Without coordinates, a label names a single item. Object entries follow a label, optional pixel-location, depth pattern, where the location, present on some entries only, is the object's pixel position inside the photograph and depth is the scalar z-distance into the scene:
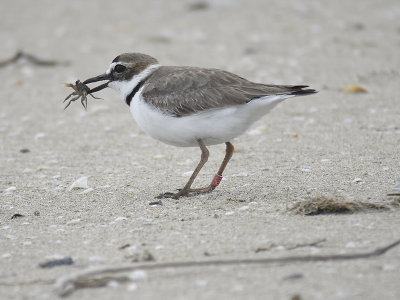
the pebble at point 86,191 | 12.12
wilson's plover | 11.00
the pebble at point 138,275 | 7.64
